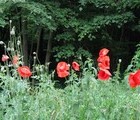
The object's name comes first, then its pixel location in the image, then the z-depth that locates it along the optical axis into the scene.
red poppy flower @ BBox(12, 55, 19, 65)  2.88
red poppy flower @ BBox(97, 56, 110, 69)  2.64
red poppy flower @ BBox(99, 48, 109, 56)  2.80
